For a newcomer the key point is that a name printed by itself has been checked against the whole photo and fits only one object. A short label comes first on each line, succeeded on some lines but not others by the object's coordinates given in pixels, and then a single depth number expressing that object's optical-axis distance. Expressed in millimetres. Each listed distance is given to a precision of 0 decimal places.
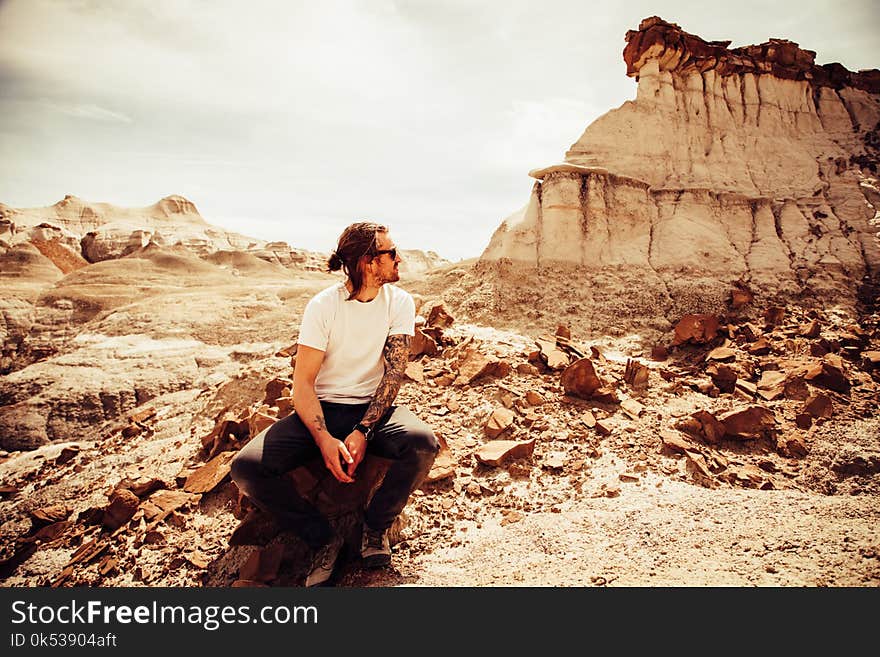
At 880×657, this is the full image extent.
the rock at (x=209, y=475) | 3209
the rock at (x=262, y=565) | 2350
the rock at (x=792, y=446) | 3602
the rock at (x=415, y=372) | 4531
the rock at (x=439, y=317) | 6184
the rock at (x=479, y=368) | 4488
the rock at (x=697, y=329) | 5688
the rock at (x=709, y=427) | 3723
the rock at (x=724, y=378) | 4547
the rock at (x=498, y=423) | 3715
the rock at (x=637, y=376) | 4617
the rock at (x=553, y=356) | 4660
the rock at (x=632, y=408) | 4039
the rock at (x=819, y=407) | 3982
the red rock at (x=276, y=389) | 4293
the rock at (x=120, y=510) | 3127
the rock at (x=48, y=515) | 3480
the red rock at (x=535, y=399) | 4098
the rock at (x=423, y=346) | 5156
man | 2238
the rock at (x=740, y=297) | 6363
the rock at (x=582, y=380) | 4207
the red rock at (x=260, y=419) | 3500
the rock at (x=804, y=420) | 3887
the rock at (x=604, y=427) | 3764
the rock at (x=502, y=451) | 3338
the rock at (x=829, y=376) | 4336
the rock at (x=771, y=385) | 4324
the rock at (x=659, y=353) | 5652
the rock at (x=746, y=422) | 3721
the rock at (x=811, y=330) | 5535
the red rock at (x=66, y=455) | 5066
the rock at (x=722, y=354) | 5162
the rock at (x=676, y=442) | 3480
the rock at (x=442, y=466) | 3129
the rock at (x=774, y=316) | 5957
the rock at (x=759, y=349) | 5305
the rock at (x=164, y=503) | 3055
